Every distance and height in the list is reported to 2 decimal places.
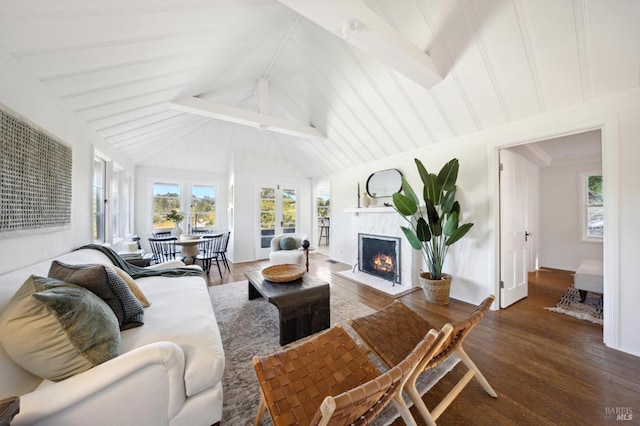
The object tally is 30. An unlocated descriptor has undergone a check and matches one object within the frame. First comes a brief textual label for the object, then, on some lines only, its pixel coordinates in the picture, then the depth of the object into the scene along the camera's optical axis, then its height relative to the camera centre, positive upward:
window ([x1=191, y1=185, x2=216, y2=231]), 5.84 +0.15
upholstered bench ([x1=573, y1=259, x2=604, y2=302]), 2.69 -0.82
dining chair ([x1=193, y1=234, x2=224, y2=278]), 4.20 -0.74
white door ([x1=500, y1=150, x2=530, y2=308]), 2.82 -0.20
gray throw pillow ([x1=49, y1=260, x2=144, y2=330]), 1.30 -0.46
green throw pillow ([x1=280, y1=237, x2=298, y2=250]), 4.55 -0.63
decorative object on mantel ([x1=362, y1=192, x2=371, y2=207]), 4.36 +0.26
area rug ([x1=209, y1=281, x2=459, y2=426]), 1.39 -1.21
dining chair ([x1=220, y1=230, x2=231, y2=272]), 4.54 -0.75
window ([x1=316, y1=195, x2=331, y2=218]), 8.27 +0.27
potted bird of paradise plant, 2.82 -0.12
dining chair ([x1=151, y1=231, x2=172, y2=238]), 5.24 -0.51
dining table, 3.88 -0.67
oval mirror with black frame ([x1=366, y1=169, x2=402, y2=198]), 3.97 +0.58
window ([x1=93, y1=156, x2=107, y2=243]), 3.05 +0.20
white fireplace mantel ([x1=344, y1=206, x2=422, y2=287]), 3.60 -0.29
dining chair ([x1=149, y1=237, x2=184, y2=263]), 3.82 -0.66
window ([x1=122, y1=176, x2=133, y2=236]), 4.47 +0.19
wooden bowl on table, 2.34 -0.68
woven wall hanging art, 1.39 +0.26
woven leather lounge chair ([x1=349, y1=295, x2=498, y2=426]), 1.18 -0.85
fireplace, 3.76 -0.79
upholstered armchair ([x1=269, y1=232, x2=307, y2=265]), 4.20 -0.76
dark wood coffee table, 2.02 -0.88
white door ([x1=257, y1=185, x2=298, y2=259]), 5.82 -0.01
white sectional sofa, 0.87 -0.76
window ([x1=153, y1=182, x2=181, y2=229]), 5.43 +0.28
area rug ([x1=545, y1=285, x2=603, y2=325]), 2.52 -1.17
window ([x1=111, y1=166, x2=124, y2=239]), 3.85 +0.20
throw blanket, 2.36 -0.67
